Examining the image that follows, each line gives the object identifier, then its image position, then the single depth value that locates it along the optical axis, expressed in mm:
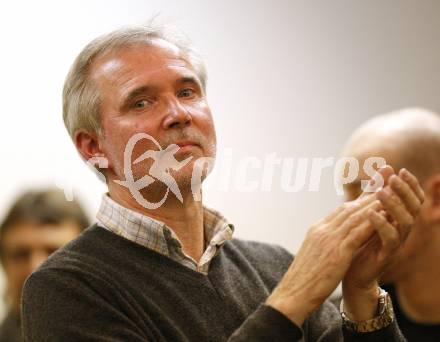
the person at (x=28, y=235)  3689
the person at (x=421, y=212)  3617
